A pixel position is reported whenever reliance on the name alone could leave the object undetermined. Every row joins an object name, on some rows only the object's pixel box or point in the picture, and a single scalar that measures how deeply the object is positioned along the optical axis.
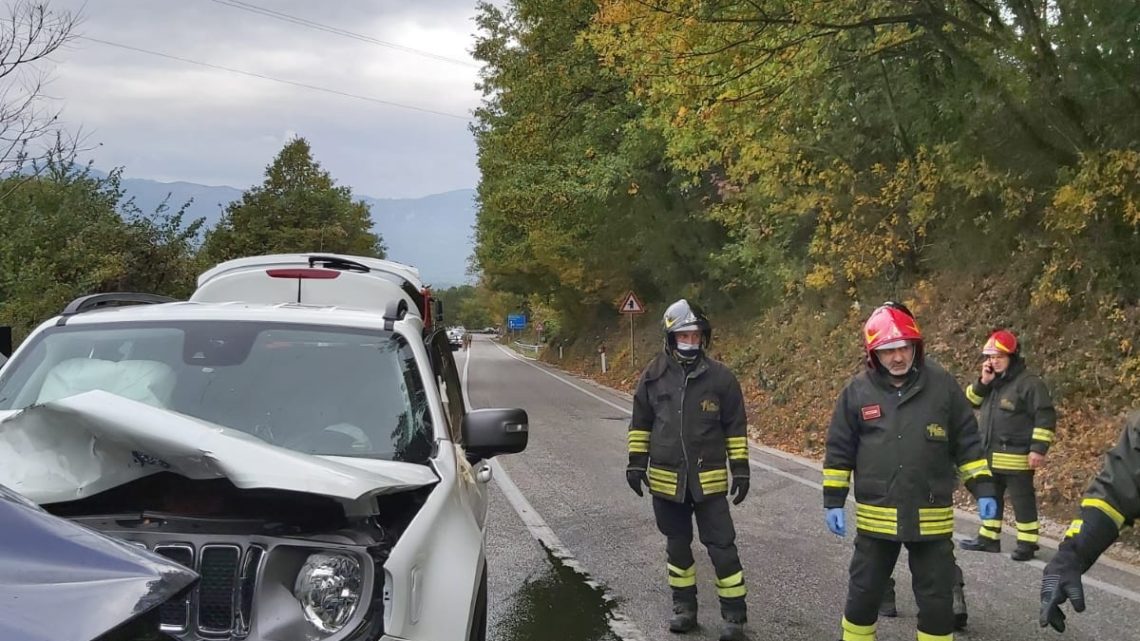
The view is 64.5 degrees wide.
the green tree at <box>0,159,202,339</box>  16.38
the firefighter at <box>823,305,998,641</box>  4.28
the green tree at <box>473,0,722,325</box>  22.28
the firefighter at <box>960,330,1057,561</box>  6.73
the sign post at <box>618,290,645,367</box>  27.67
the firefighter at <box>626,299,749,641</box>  5.33
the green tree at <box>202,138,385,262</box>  46.06
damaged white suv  2.51
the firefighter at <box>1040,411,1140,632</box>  3.24
